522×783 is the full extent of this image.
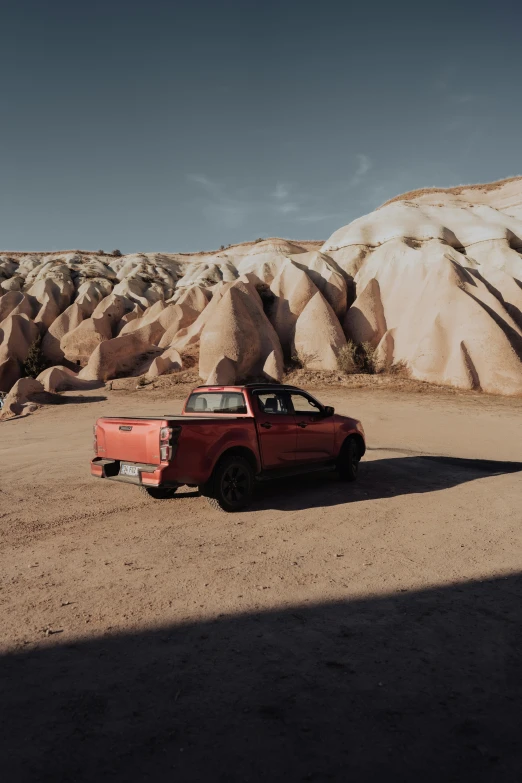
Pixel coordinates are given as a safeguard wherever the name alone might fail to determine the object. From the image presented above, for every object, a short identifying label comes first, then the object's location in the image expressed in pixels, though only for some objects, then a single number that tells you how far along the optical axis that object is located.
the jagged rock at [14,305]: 40.00
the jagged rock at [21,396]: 21.14
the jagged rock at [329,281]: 29.30
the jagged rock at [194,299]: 34.40
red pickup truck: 6.29
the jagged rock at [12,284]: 49.94
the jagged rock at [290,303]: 28.29
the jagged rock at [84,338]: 33.44
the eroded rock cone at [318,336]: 25.14
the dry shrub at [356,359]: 24.17
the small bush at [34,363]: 30.86
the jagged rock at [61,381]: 24.31
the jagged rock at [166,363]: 25.92
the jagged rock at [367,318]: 27.42
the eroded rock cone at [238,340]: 24.11
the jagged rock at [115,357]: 26.86
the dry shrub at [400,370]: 23.91
